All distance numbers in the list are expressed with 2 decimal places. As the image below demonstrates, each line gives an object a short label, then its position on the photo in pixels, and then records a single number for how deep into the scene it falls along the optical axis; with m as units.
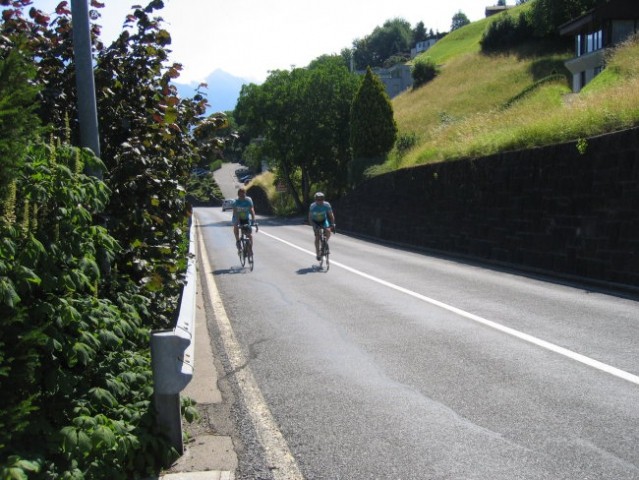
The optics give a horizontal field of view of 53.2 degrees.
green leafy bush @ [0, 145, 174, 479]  3.31
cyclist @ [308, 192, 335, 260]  15.96
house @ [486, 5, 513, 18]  126.18
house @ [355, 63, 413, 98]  107.44
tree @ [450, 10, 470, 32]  182.62
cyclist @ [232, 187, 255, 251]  16.31
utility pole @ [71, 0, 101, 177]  4.93
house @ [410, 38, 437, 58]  161.50
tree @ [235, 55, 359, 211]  48.81
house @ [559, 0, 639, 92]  39.06
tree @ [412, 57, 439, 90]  77.19
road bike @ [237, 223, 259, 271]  15.98
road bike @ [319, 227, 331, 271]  15.66
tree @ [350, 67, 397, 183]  36.47
